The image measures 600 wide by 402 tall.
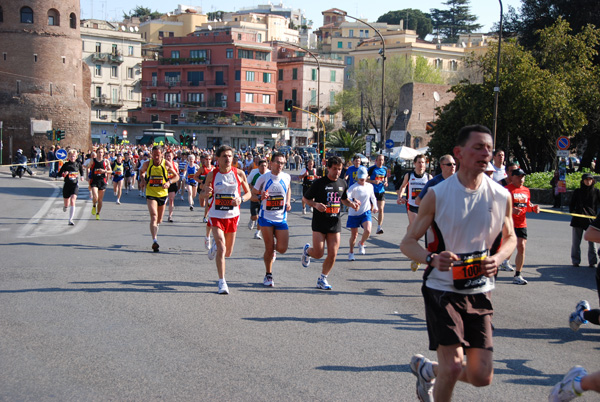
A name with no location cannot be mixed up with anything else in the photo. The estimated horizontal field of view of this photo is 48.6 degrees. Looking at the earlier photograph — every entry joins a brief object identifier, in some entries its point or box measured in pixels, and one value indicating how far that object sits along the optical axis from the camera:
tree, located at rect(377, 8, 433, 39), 129.25
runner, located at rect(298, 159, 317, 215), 19.64
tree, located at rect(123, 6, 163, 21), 136.38
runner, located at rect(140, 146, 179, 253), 12.47
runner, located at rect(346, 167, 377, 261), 12.42
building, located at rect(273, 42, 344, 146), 94.38
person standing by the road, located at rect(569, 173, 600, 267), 11.89
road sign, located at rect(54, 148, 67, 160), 30.33
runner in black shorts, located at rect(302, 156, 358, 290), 9.28
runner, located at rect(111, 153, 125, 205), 23.64
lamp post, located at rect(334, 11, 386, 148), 37.97
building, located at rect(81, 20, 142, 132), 96.88
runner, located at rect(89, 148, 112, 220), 17.44
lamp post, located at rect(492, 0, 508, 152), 28.59
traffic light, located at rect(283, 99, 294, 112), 42.34
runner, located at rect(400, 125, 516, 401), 4.22
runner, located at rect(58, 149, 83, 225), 16.67
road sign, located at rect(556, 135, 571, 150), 25.58
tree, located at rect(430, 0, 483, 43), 124.31
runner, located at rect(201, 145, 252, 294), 9.07
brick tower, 62.00
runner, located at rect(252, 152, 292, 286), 9.48
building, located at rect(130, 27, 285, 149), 89.19
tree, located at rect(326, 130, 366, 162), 44.38
